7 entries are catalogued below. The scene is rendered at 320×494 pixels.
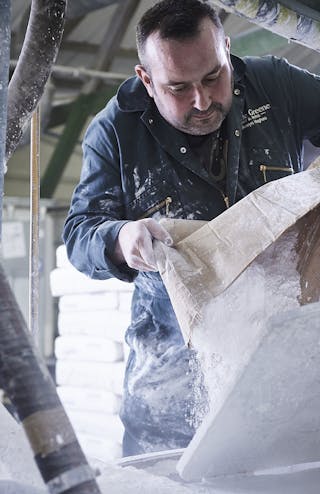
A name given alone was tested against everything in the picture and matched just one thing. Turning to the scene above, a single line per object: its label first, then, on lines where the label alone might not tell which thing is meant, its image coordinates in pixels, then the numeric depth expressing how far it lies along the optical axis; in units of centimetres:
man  157
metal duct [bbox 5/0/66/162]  112
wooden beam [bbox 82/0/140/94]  443
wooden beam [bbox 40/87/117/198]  518
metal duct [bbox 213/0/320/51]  145
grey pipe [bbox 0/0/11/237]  90
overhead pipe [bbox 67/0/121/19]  239
